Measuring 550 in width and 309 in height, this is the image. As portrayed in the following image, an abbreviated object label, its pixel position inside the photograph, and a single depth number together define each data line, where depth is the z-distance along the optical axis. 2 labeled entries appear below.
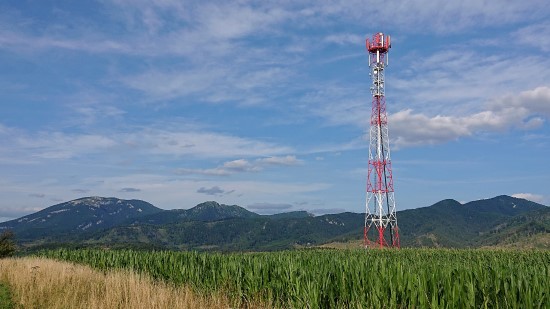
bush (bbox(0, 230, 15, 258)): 57.87
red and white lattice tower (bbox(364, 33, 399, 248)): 51.72
